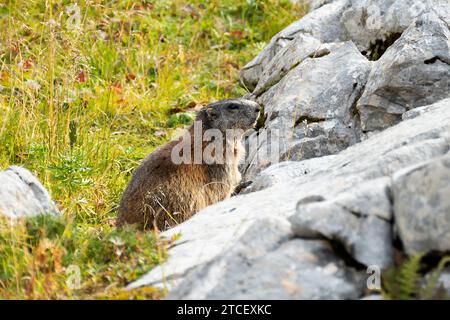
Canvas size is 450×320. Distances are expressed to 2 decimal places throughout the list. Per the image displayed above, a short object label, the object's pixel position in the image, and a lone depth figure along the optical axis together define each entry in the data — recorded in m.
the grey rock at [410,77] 7.18
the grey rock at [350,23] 8.29
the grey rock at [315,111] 7.65
